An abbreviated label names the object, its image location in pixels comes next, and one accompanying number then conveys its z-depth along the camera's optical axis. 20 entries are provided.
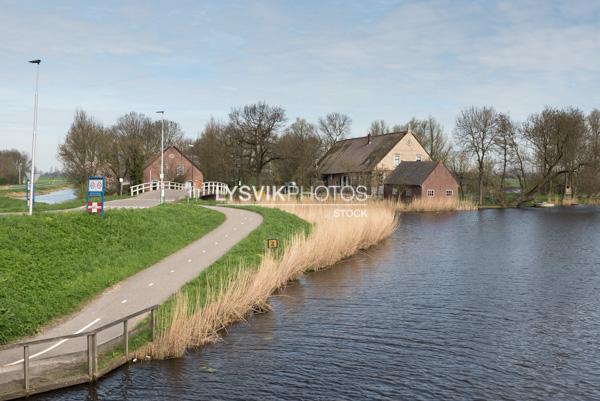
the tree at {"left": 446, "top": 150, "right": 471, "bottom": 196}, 75.81
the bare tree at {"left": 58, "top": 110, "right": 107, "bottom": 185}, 55.41
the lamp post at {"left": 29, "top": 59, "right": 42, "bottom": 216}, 22.42
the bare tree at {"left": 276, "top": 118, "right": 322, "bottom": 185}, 60.69
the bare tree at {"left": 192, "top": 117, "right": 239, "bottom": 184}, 69.19
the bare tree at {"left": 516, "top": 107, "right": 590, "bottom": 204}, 67.88
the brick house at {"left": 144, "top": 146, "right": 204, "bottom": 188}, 66.11
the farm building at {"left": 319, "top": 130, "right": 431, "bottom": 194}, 71.50
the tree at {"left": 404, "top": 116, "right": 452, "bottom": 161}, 87.38
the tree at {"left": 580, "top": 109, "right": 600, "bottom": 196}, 69.62
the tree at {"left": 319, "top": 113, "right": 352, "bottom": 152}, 93.46
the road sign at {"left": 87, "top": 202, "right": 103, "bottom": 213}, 22.39
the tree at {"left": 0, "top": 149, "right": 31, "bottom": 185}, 98.44
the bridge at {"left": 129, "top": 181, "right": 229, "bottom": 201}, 50.22
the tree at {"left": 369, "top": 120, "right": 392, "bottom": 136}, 98.25
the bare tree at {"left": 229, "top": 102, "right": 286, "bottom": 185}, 64.50
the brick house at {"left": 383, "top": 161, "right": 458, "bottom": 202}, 63.84
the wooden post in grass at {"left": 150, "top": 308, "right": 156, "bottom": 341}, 12.88
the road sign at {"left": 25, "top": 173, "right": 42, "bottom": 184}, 23.52
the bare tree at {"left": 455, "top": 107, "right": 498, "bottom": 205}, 70.94
